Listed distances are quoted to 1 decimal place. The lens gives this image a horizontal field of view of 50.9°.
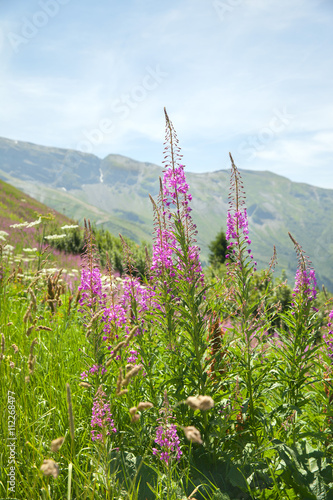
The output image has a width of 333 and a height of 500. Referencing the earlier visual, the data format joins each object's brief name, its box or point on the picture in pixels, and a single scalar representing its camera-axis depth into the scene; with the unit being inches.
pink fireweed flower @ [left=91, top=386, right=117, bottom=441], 79.3
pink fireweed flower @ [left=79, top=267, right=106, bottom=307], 141.5
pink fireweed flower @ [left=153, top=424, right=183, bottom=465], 95.4
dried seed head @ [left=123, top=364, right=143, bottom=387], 56.9
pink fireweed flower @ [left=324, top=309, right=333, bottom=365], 134.1
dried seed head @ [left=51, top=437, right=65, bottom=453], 55.8
